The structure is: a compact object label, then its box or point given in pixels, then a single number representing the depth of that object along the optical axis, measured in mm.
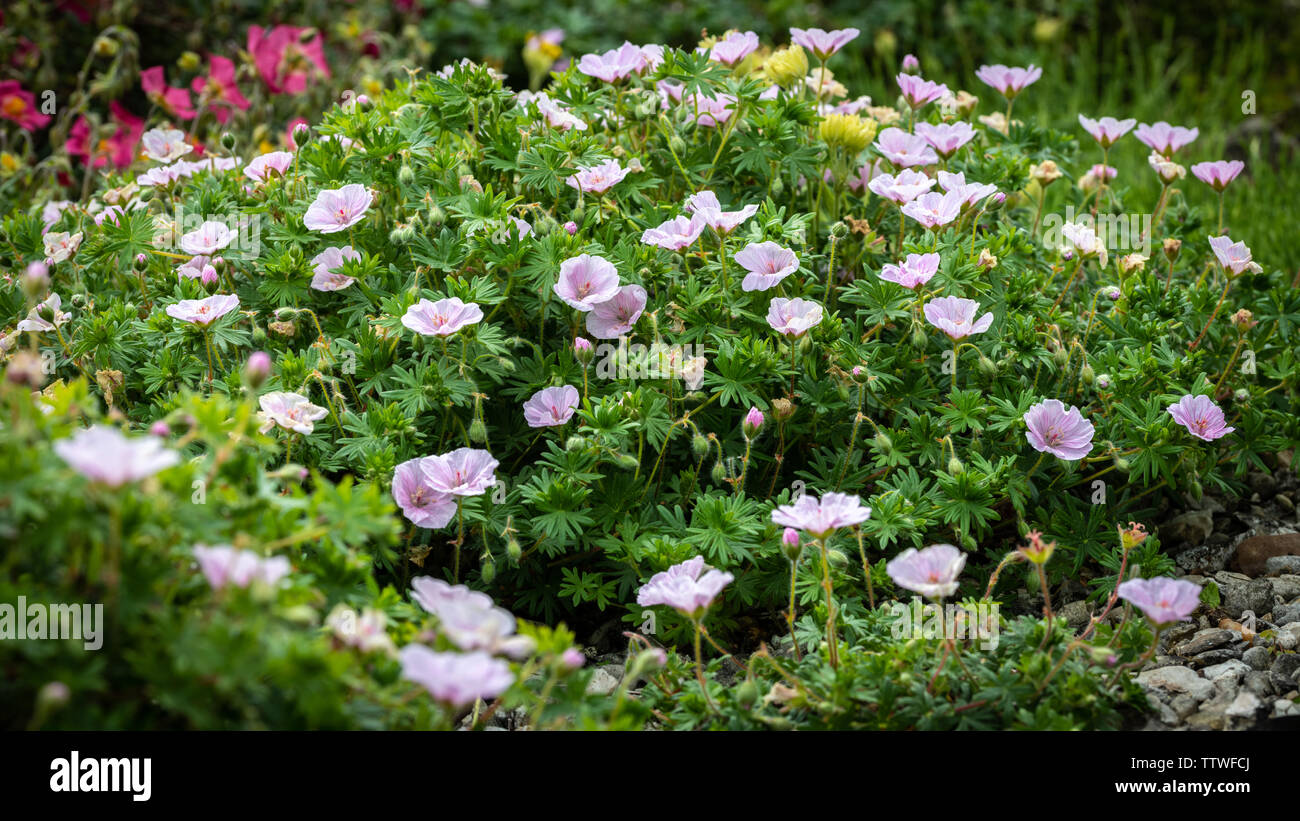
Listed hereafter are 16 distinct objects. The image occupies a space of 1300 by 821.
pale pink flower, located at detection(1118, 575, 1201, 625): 3123
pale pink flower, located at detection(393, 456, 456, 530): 3840
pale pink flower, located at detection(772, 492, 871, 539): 3297
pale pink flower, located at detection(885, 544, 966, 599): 3162
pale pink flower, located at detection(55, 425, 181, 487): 2338
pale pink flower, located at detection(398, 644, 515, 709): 2473
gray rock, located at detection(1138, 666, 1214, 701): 3898
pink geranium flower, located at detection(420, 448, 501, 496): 3771
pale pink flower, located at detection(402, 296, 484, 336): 3914
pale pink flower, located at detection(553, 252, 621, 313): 4121
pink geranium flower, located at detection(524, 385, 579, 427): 4137
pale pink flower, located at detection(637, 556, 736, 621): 3234
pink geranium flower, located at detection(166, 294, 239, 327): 4059
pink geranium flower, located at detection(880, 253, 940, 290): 4191
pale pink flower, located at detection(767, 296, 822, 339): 4184
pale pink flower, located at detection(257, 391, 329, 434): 3723
